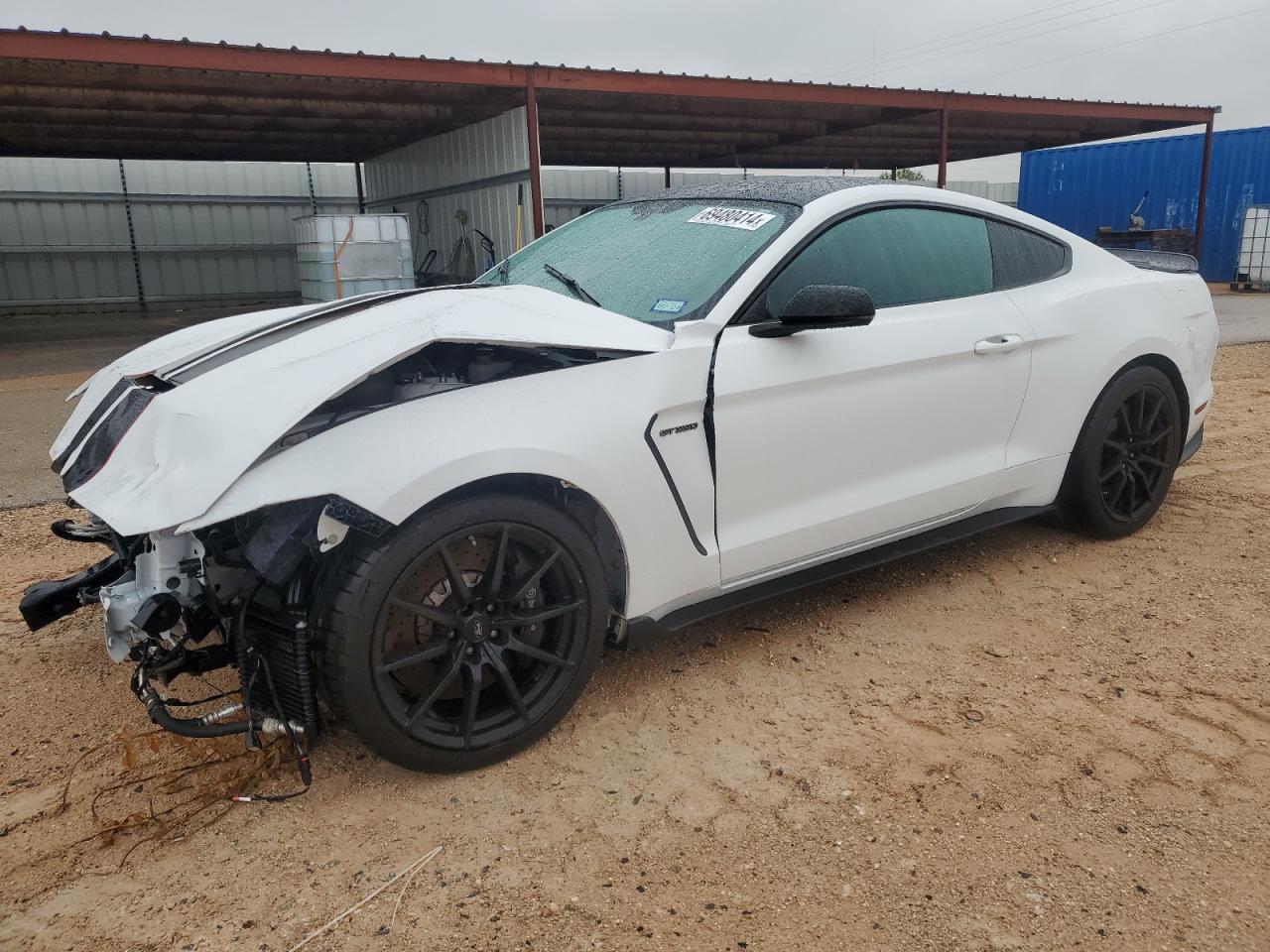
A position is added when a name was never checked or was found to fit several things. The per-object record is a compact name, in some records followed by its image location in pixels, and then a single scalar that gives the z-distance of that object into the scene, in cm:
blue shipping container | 2147
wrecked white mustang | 222
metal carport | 1046
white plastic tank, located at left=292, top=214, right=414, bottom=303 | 1235
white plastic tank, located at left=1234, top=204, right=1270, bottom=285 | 2016
